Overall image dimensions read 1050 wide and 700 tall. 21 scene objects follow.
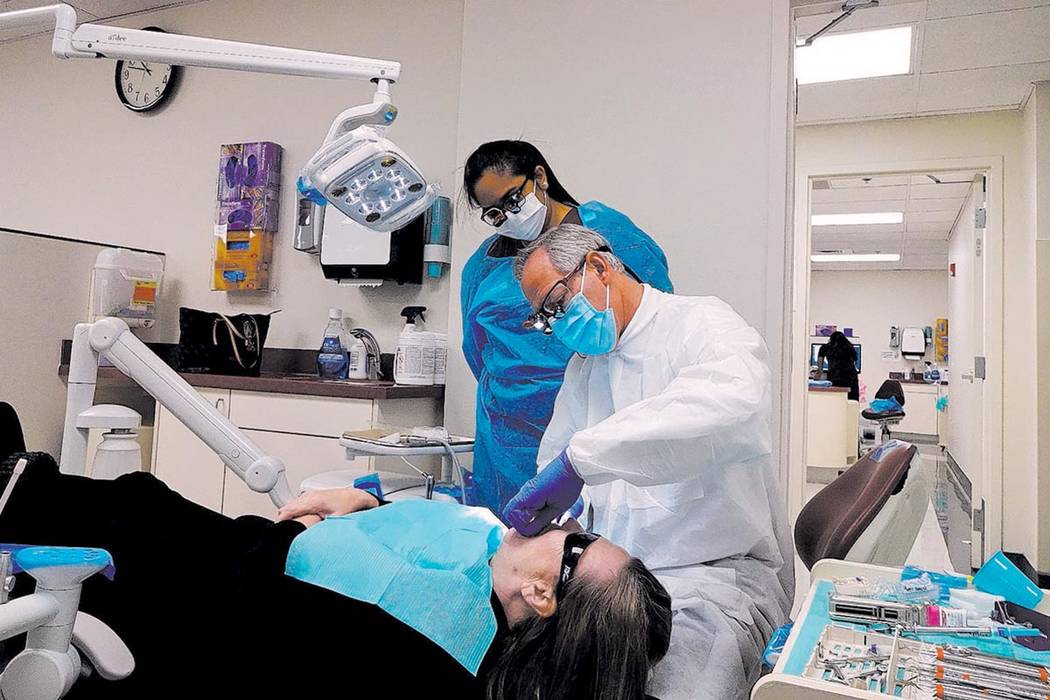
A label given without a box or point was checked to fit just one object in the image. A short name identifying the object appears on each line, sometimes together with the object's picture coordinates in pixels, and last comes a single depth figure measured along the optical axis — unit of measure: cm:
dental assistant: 204
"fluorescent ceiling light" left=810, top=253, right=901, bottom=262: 908
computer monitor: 1011
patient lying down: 110
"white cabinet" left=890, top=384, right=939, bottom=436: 1008
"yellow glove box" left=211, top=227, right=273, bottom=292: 303
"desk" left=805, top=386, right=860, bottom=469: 623
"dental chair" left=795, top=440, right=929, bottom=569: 132
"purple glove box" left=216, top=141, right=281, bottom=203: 303
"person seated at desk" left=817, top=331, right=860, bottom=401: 684
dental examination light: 121
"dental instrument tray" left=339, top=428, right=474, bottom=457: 193
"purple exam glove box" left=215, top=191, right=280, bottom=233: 304
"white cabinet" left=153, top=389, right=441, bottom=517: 240
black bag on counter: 269
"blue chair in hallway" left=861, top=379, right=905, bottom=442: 764
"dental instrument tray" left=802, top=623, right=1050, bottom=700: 84
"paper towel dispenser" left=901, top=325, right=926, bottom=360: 1023
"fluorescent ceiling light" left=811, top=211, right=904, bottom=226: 662
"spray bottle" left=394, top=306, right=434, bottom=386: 252
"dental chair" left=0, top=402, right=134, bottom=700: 92
